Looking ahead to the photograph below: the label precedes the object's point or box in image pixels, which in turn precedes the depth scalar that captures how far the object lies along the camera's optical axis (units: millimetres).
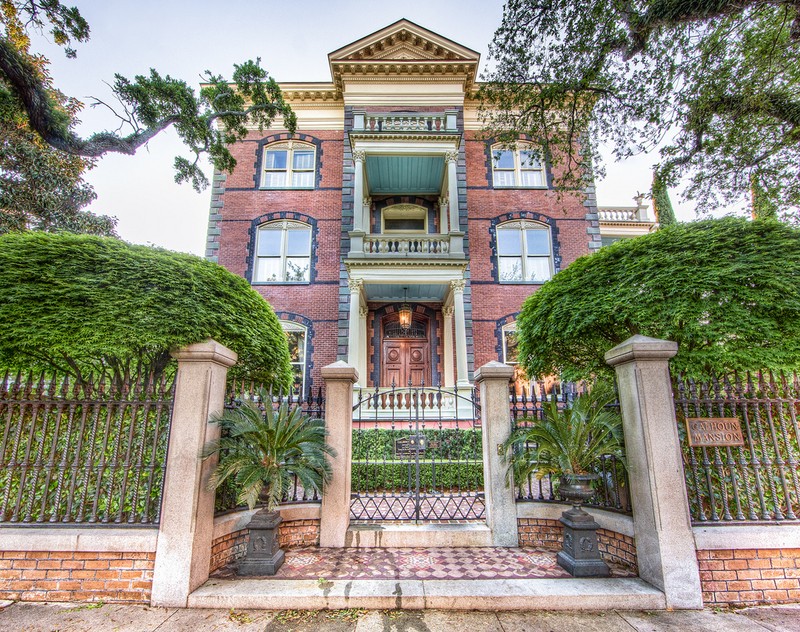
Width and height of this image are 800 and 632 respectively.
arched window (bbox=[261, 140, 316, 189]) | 13742
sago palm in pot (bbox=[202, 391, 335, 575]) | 3766
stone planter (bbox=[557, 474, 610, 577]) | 3711
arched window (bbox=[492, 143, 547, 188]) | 13828
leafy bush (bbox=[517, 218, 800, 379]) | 3799
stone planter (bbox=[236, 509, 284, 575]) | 3768
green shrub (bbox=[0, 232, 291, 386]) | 3531
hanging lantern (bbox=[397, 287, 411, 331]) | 11461
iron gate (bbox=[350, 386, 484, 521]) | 5387
